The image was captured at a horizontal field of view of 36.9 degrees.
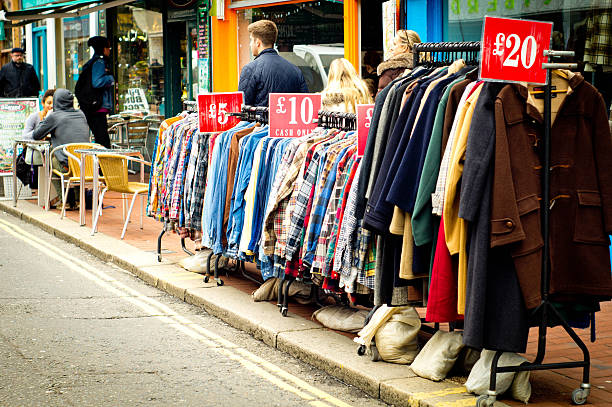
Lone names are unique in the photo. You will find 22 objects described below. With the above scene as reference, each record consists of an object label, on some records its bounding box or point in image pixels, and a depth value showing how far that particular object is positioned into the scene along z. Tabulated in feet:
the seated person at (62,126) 43.06
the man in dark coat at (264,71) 30.42
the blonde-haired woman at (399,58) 23.88
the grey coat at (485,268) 15.46
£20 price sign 15.37
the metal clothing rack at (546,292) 15.79
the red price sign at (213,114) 26.78
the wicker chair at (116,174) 35.83
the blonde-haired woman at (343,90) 24.88
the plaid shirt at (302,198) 21.36
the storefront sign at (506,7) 28.77
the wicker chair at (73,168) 40.24
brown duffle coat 15.60
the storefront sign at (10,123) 49.24
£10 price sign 23.59
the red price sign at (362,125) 19.58
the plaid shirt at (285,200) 21.97
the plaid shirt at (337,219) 19.98
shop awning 56.03
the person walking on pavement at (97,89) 49.73
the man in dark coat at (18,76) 61.05
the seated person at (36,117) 47.01
